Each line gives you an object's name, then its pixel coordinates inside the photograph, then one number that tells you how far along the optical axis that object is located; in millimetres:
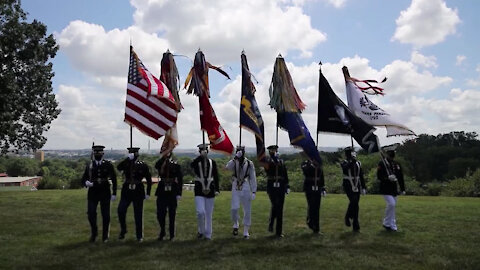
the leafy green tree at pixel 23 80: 21031
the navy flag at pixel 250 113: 11930
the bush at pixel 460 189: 35075
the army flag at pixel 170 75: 12086
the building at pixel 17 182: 85125
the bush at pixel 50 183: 41672
